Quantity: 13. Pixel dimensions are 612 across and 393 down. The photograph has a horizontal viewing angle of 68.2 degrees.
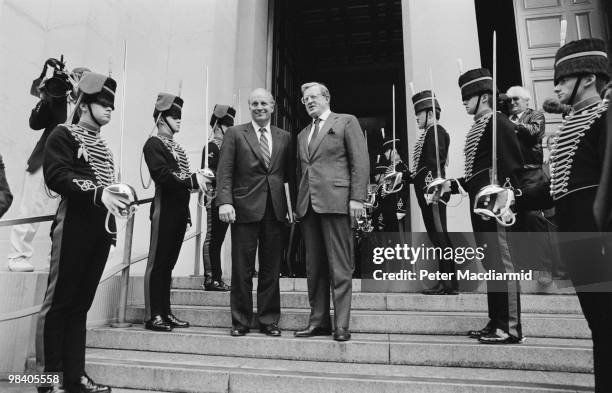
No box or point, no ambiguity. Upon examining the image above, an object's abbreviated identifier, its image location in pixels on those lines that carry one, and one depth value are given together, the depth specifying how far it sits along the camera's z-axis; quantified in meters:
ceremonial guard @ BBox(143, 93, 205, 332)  3.70
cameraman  3.89
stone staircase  2.68
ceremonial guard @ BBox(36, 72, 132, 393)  2.49
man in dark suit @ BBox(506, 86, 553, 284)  4.32
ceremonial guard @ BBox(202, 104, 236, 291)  4.66
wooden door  6.92
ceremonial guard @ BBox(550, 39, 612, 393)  2.06
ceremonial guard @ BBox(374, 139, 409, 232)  5.85
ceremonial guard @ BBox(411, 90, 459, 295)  4.34
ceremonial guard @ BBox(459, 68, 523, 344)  3.11
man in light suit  3.38
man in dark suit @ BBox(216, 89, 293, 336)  3.54
